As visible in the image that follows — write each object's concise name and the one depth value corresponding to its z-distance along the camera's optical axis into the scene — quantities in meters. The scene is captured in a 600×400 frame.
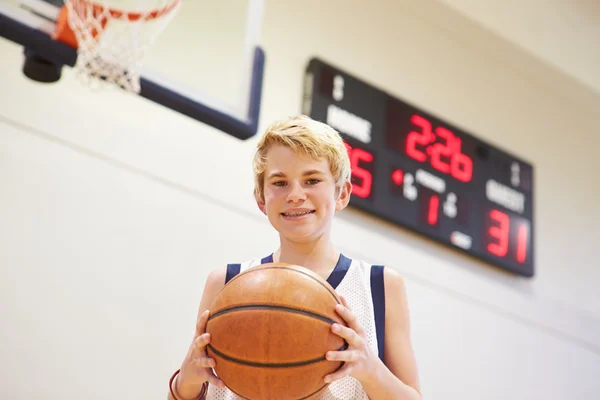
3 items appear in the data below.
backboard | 2.40
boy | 1.69
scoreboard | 3.96
